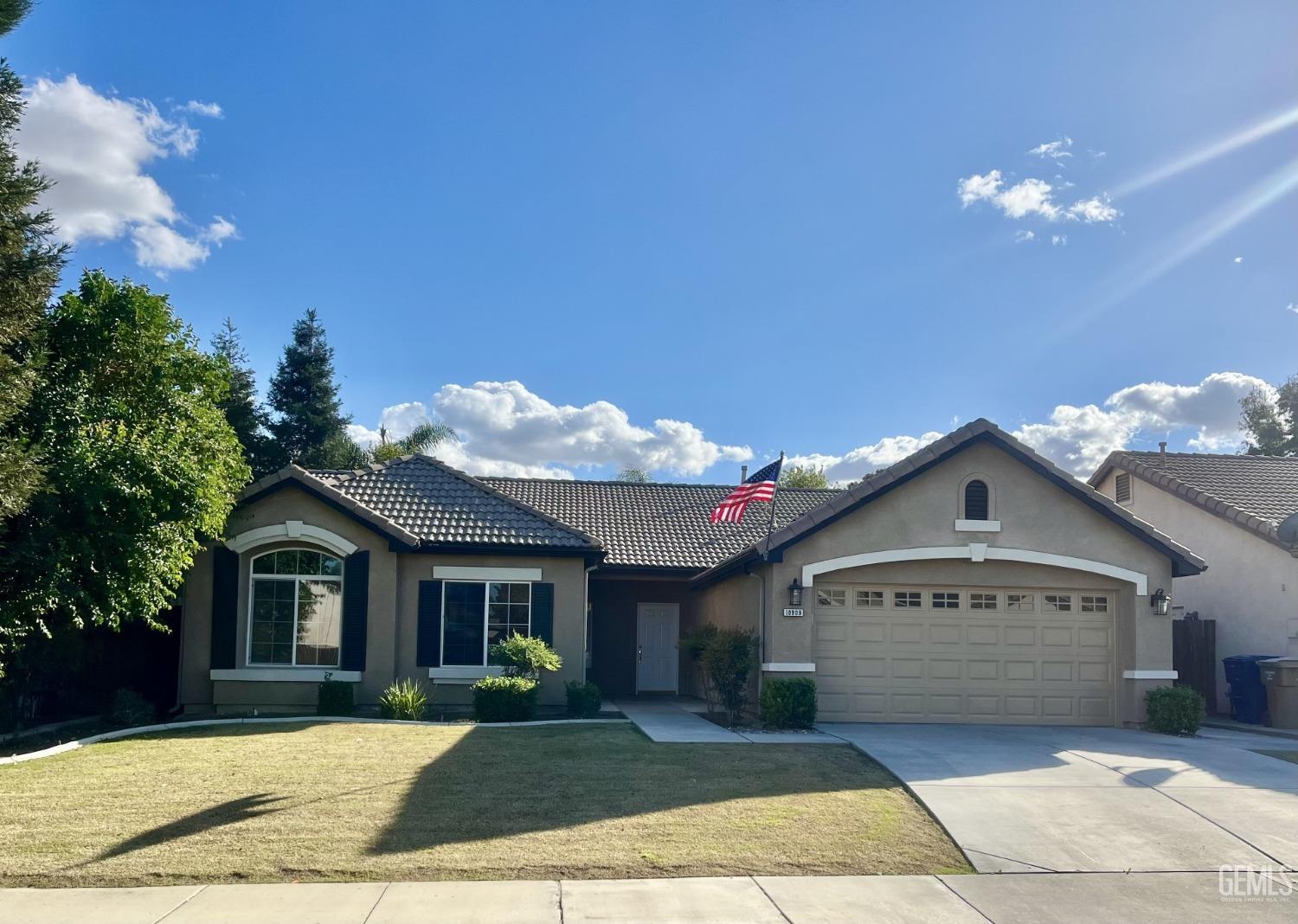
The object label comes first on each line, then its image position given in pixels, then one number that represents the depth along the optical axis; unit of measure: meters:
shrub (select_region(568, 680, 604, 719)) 17.19
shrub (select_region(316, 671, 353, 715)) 16.58
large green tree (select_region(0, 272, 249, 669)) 13.23
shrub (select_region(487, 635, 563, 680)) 16.80
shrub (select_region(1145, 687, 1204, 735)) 15.63
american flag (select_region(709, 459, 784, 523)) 17.64
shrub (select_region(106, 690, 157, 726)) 15.74
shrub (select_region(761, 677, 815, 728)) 15.11
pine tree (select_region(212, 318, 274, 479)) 32.91
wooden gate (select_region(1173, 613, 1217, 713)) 19.88
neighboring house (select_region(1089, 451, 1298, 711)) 19.44
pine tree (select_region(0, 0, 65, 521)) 12.01
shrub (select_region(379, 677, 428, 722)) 16.34
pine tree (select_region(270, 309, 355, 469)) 38.53
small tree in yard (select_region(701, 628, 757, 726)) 16.42
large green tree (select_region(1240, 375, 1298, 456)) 48.56
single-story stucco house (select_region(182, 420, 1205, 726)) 16.42
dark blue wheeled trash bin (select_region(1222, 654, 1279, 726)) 18.11
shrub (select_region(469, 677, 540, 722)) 16.03
